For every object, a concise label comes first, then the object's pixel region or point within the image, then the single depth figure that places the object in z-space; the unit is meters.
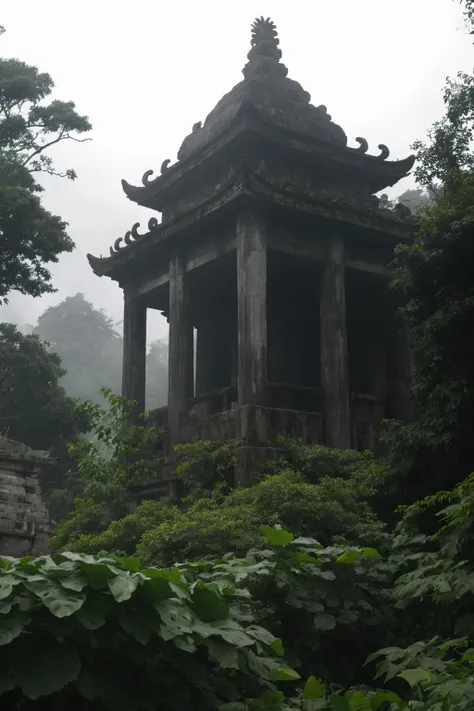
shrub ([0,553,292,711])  4.38
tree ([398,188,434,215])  59.88
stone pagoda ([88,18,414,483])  13.45
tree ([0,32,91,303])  22.41
